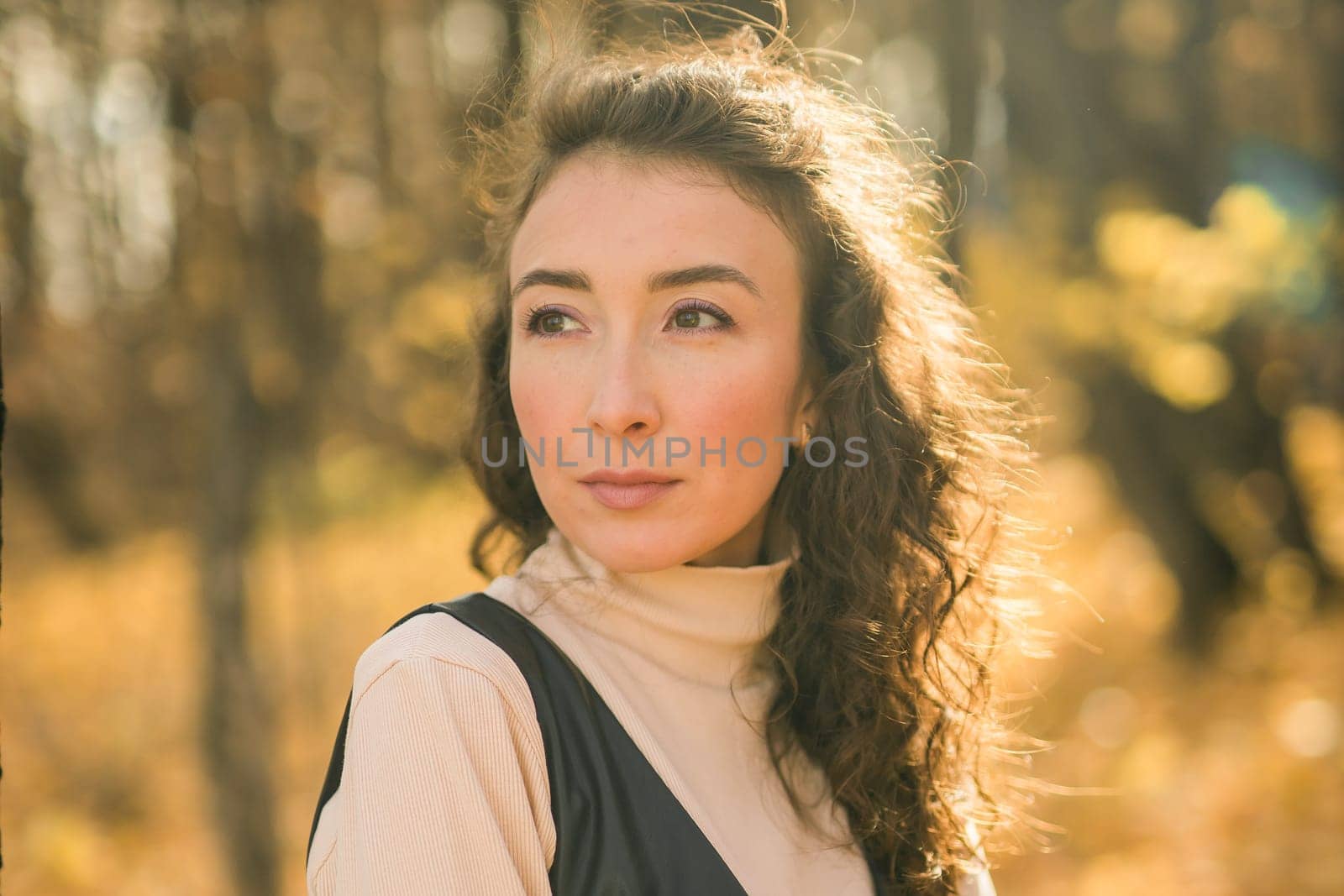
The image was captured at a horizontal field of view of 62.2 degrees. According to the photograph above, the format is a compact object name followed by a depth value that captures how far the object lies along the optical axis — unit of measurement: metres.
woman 1.43
